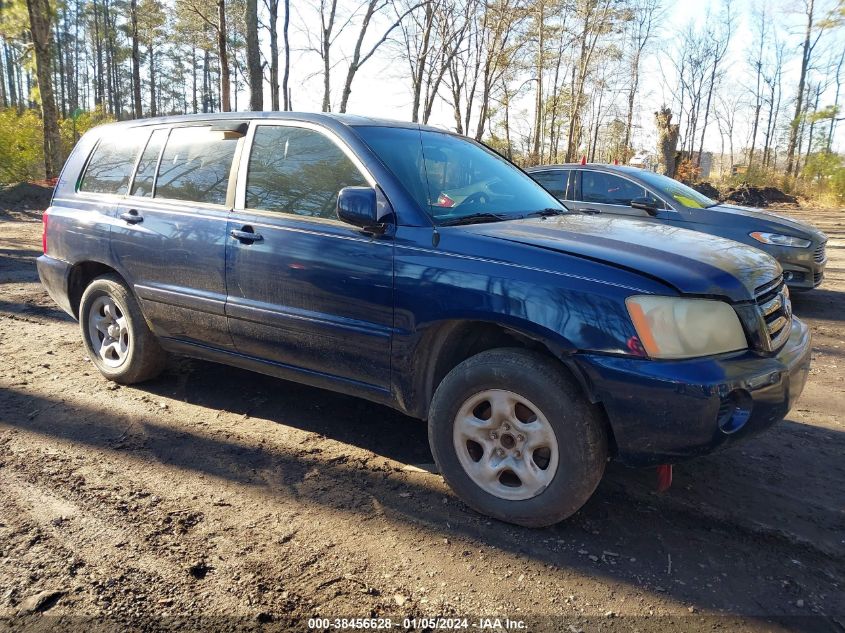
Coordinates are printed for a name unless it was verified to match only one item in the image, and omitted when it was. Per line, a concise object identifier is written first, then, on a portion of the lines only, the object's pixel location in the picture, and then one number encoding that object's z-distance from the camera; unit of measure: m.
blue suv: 2.47
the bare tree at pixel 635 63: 38.31
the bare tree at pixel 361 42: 22.30
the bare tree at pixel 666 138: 21.61
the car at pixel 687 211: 7.10
